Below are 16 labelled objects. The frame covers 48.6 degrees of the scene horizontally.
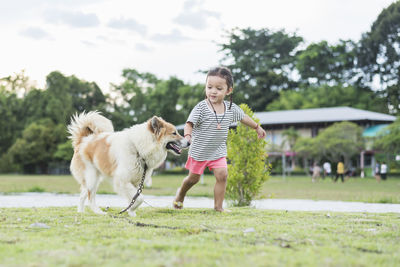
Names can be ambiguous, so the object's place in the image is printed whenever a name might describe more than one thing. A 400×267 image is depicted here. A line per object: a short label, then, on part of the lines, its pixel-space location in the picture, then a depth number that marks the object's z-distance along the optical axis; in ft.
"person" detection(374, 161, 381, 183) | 105.24
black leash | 20.30
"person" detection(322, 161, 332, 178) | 131.48
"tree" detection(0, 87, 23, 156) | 225.35
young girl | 21.81
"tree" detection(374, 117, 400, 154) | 125.70
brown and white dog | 20.72
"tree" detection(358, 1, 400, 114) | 180.34
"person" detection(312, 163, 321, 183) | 112.98
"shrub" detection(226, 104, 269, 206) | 30.32
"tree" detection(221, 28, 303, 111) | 224.53
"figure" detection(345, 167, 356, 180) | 150.39
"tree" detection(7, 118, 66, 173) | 202.18
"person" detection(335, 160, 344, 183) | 106.11
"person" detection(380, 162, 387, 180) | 114.42
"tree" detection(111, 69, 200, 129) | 202.28
